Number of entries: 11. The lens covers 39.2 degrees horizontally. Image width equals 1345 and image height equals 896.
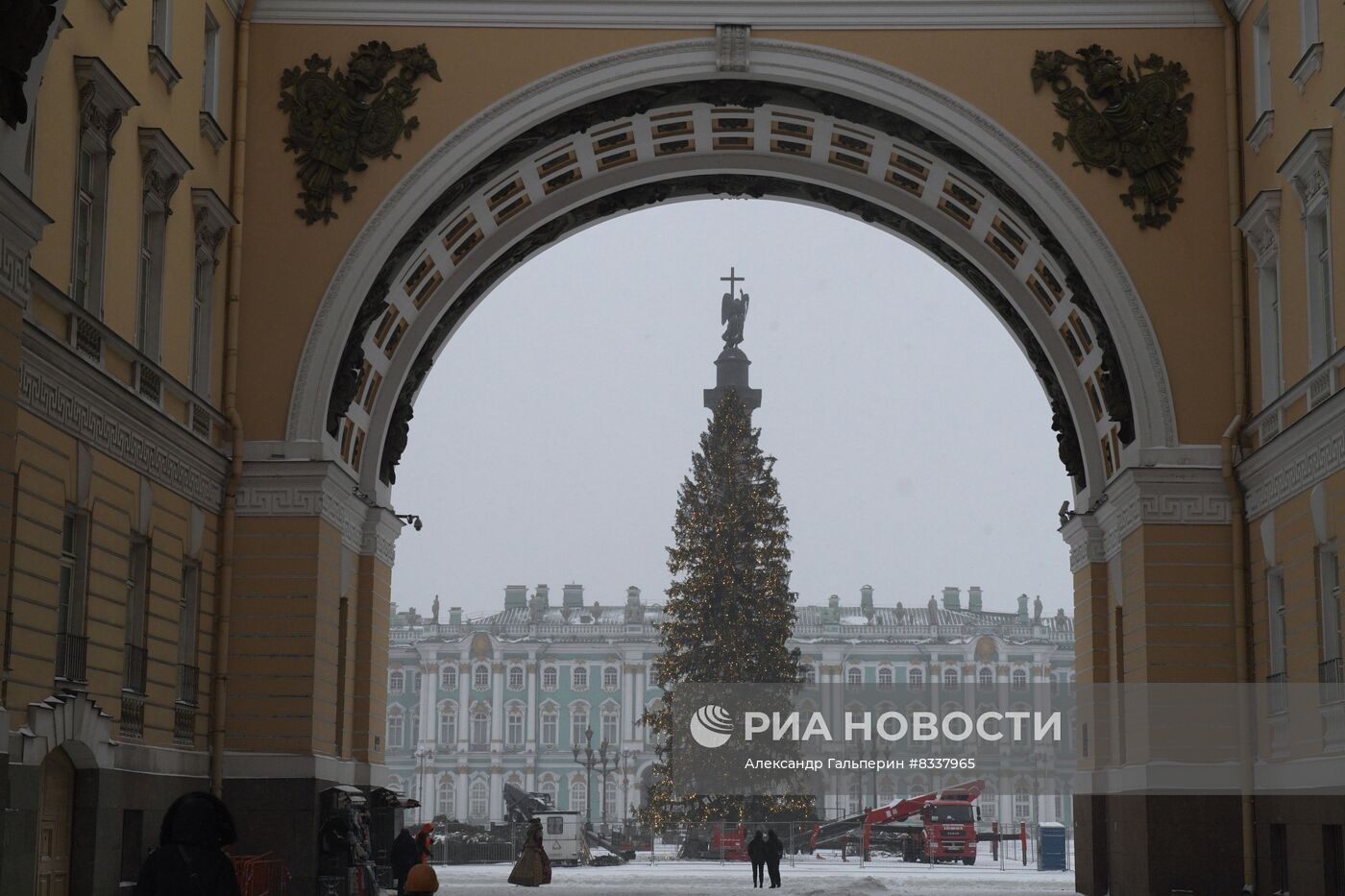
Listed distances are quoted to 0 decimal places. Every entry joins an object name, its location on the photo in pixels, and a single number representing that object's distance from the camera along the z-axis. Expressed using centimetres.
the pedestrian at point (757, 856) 3847
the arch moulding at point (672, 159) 2323
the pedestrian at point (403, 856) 2677
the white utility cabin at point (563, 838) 5869
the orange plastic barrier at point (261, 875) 2353
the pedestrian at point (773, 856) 3819
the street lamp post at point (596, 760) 11938
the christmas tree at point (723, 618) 6094
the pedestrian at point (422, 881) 1816
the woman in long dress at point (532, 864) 3653
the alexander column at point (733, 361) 8569
